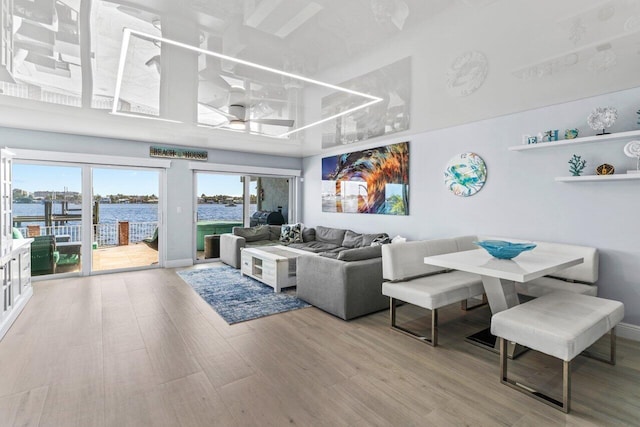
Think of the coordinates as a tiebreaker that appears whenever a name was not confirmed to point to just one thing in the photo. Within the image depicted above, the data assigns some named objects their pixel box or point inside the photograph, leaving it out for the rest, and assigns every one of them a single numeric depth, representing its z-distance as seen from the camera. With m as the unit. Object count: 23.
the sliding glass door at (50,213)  5.02
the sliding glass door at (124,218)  5.58
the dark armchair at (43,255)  5.07
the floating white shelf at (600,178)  2.87
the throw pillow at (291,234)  6.64
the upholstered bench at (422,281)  2.94
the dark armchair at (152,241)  6.25
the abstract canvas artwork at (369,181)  5.25
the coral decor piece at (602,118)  3.02
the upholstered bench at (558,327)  1.98
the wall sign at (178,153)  5.96
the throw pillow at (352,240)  5.60
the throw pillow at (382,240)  4.99
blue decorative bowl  2.68
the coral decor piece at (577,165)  3.30
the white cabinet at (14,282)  3.10
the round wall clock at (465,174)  4.19
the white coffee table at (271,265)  4.52
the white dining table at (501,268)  2.36
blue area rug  3.68
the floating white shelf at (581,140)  2.90
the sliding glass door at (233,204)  6.71
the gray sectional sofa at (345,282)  3.44
